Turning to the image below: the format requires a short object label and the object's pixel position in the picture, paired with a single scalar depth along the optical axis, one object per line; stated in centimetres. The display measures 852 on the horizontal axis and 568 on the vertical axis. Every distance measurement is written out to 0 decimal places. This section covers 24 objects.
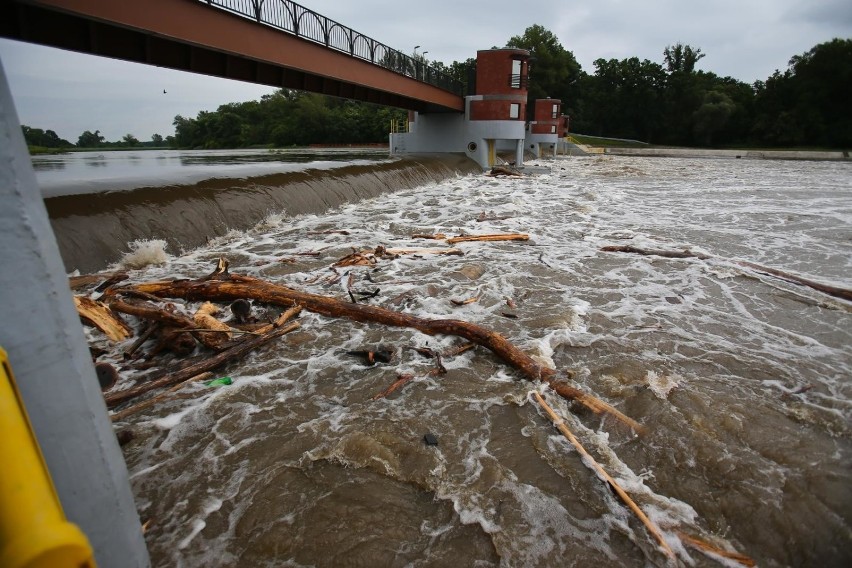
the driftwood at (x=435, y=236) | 1125
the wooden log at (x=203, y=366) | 416
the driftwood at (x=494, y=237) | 1099
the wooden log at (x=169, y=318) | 508
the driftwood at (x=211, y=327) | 509
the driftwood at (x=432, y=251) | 980
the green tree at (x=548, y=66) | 8694
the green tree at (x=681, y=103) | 7519
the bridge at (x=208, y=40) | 975
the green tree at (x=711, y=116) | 6881
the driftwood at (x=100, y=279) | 755
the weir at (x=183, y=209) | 906
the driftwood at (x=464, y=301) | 678
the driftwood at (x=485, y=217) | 1432
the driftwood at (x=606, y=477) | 276
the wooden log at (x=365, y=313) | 454
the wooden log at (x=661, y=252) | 937
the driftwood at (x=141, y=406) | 397
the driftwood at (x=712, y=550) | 262
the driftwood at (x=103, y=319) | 558
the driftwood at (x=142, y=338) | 509
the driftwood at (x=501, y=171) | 3089
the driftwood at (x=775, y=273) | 703
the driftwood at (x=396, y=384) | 440
